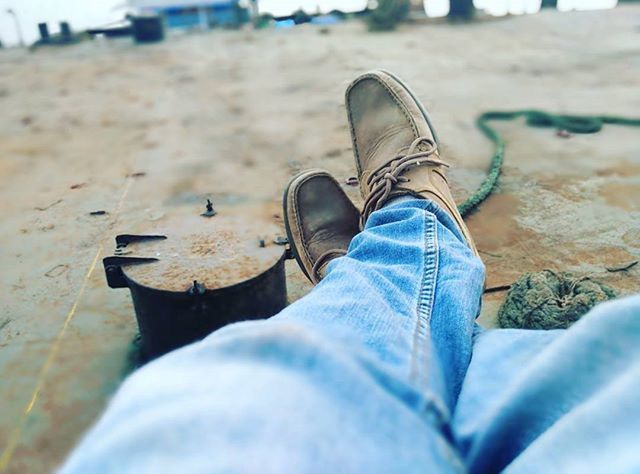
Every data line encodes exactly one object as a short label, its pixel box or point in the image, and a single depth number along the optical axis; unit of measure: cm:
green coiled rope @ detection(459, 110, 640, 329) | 116
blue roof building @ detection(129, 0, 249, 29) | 1096
